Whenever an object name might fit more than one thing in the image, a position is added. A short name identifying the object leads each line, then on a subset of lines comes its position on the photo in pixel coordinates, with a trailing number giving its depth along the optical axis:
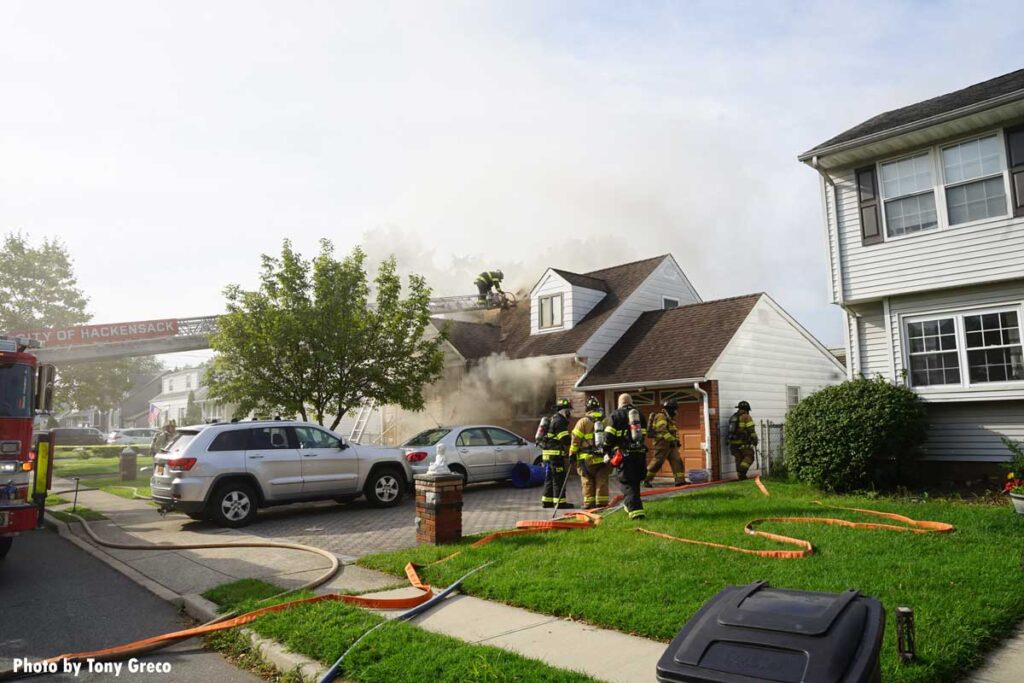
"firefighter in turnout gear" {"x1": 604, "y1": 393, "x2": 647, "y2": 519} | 9.47
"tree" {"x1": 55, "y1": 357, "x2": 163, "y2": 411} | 36.03
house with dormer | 16.50
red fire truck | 7.26
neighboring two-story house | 10.84
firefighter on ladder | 27.22
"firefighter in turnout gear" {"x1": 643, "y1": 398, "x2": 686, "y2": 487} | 14.03
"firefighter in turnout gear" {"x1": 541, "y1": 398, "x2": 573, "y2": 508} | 11.07
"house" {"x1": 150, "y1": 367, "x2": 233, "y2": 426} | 58.12
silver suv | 10.44
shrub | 10.50
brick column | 8.10
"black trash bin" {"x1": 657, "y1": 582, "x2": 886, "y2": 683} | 2.01
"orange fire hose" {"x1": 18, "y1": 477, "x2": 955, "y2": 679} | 5.17
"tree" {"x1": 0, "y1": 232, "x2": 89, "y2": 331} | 35.66
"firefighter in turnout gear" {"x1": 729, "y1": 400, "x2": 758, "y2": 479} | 14.98
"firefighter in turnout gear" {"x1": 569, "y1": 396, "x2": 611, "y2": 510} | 10.84
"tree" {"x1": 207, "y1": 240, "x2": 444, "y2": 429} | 15.65
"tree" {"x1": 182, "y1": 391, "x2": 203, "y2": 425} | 55.44
